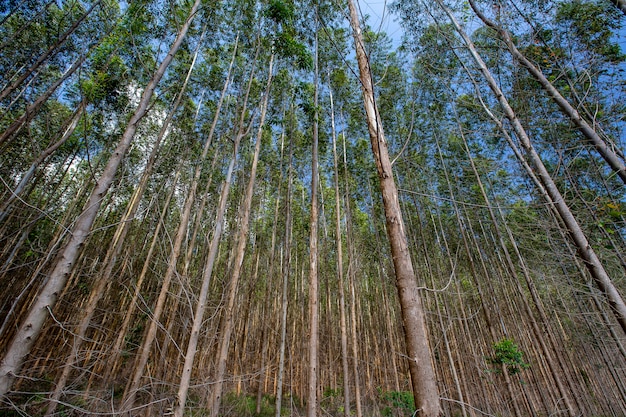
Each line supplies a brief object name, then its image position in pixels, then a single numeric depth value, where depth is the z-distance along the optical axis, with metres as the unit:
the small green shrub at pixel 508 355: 6.40
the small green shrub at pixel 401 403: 7.61
